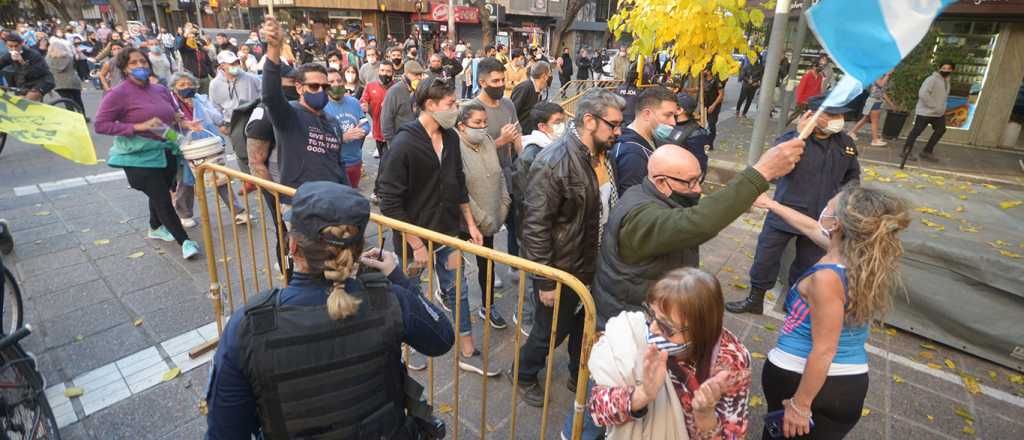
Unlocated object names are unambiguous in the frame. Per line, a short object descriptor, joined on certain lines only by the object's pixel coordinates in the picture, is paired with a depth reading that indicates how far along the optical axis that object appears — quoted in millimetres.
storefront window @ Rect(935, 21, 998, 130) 10672
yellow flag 2623
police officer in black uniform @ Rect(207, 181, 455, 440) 1473
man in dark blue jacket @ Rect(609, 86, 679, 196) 3455
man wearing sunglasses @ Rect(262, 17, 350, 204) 3857
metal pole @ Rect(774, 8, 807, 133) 7444
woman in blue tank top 2027
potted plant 11250
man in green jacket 2029
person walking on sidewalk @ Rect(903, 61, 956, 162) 8727
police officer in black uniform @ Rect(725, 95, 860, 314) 4027
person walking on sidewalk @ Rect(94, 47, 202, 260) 4570
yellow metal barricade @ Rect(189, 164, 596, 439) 2023
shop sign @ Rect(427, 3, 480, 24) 37969
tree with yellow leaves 5457
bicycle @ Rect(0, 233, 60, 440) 2486
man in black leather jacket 2896
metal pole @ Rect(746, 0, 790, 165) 5540
